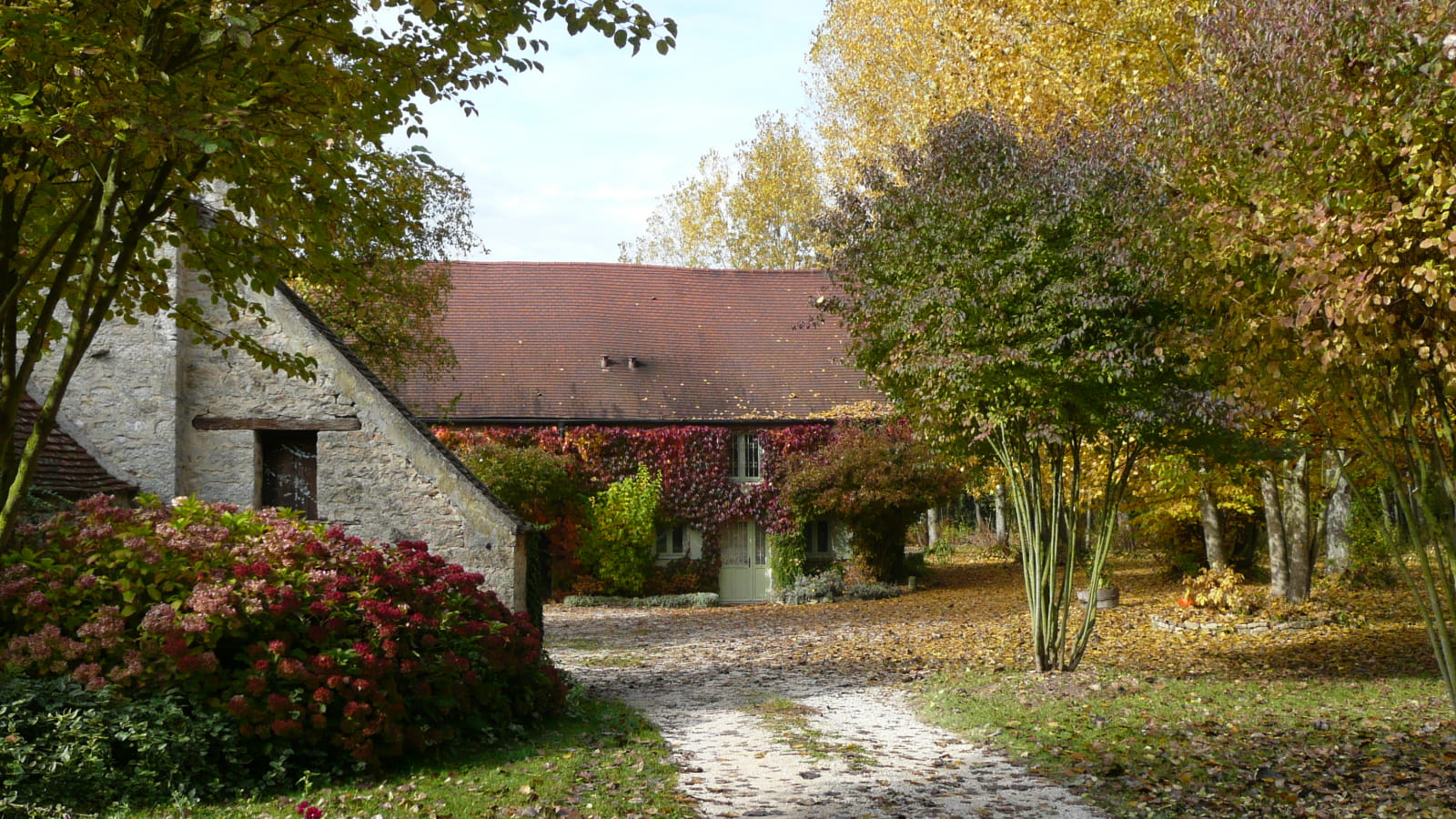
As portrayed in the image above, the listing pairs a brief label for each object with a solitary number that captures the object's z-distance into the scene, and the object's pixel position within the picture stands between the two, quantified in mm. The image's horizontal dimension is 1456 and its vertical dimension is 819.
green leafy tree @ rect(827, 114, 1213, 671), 9953
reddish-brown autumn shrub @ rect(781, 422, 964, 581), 23172
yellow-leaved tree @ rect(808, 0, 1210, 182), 15523
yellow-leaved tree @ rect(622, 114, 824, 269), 36875
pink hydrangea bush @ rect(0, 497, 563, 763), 7109
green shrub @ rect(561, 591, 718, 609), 23672
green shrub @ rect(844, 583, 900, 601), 24281
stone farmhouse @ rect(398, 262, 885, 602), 25359
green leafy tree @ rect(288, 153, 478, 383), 18250
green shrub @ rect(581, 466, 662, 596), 24344
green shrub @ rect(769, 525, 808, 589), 25359
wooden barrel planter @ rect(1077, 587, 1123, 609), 19534
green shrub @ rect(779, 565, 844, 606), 24438
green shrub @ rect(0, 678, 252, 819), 6316
